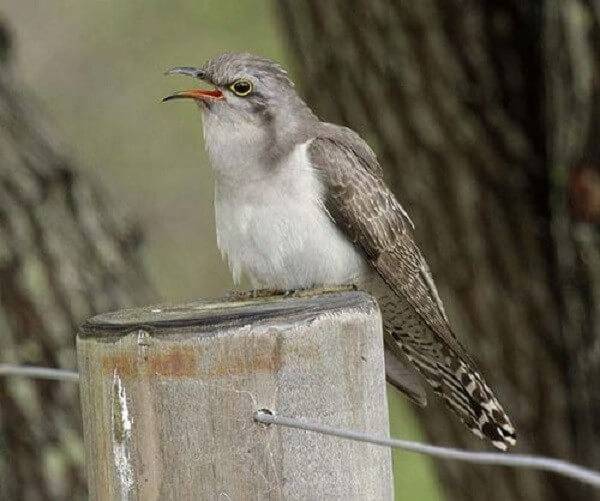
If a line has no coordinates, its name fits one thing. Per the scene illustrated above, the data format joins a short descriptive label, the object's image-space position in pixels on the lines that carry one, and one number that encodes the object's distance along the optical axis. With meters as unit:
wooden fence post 4.80
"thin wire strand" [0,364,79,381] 6.29
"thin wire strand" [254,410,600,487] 4.28
